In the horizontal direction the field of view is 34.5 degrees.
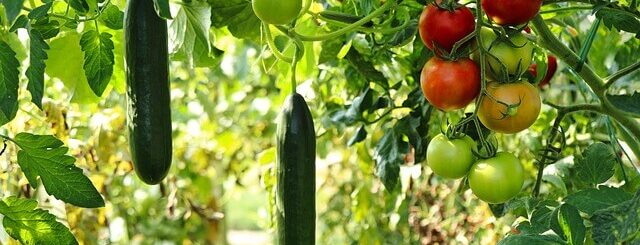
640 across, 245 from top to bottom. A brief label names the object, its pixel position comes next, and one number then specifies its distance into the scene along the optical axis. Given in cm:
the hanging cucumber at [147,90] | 123
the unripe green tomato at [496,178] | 123
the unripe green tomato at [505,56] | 125
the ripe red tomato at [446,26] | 126
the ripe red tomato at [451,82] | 124
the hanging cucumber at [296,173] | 133
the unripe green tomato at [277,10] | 116
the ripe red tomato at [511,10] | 124
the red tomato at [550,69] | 189
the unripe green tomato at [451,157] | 125
